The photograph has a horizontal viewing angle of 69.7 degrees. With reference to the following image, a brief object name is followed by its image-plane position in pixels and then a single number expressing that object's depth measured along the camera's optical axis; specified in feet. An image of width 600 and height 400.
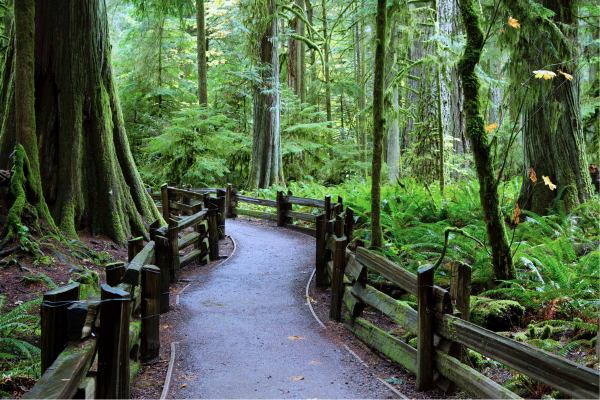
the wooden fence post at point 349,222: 32.24
